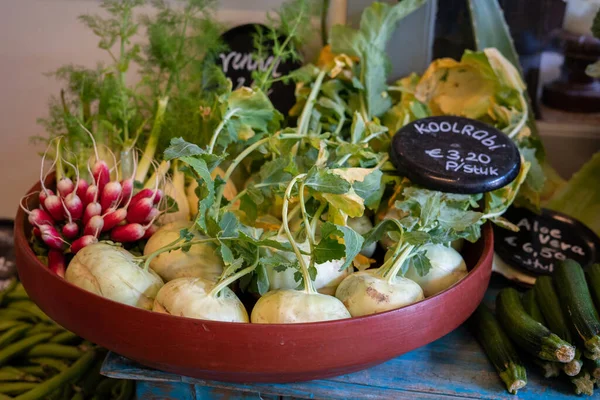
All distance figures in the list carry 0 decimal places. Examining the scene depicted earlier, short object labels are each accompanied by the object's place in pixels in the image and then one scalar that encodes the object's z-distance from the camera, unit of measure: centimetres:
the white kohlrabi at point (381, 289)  85
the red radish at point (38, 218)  100
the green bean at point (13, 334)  126
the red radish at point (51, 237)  99
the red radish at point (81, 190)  104
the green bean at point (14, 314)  133
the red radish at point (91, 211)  101
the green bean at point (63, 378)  117
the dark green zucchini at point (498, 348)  88
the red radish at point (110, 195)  103
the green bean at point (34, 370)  125
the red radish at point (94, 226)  99
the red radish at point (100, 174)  105
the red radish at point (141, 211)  102
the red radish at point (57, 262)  98
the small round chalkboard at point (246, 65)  137
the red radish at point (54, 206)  102
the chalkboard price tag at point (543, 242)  117
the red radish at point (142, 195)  104
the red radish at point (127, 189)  105
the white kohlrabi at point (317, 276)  89
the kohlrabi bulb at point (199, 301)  80
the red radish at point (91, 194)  103
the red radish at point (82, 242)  97
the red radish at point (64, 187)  103
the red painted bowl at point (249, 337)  76
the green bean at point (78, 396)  121
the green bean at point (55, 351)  127
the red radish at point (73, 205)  101
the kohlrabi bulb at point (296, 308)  80
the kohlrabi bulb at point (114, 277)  85
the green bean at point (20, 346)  124
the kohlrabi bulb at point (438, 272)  96
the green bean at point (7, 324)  128
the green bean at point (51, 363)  126
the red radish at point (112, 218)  101
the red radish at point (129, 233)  101
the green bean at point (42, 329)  131
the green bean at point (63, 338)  130
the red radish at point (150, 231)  104
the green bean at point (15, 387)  119
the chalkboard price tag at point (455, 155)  99
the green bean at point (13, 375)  121
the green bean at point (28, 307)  134
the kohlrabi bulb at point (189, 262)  91
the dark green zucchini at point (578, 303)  86
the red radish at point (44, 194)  104
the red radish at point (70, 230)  100
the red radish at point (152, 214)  103
